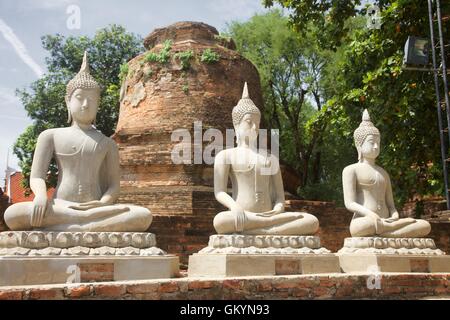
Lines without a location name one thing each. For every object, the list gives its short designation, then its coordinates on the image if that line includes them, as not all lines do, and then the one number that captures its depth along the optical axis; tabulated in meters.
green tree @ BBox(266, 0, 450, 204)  11.22
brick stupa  12.67
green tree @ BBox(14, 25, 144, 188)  19.72
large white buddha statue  4.93
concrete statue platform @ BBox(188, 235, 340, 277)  5.48
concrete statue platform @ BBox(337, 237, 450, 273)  6.48
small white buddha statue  6.82
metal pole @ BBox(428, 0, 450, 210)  9.47
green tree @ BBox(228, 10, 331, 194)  24.05
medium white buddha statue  5.88
